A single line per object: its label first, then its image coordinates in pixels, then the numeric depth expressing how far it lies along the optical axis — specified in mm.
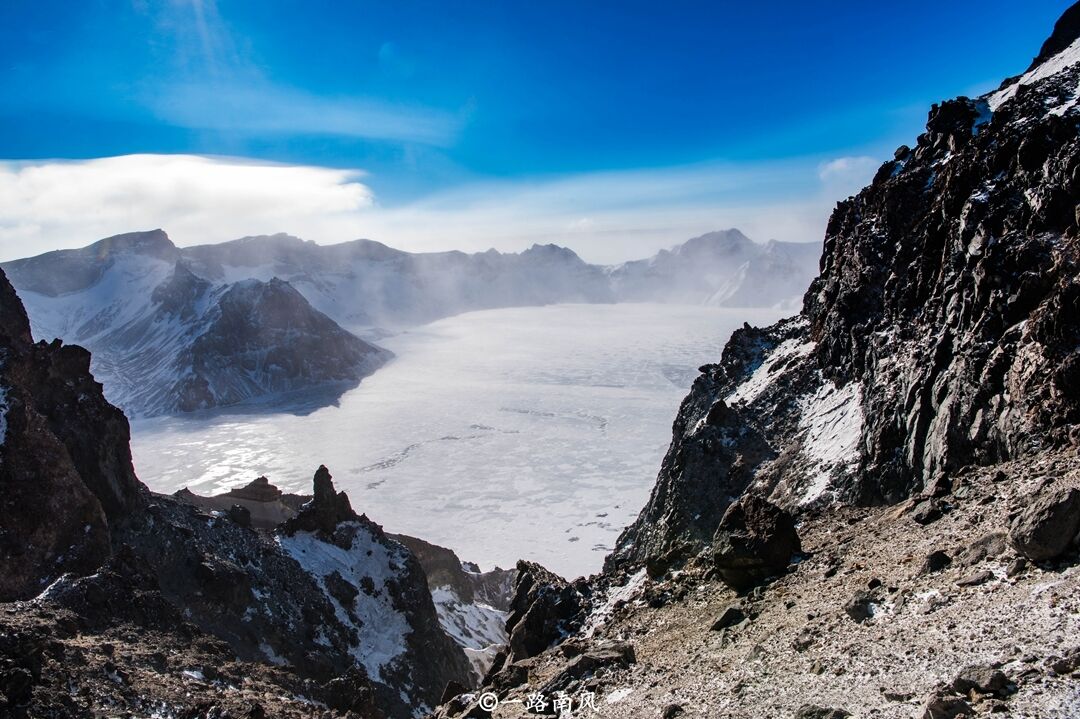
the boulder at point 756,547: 23344
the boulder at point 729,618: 21203
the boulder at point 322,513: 55938
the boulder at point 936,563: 17469
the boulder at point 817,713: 13616
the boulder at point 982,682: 12133
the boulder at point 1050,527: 14789
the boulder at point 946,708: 11867
